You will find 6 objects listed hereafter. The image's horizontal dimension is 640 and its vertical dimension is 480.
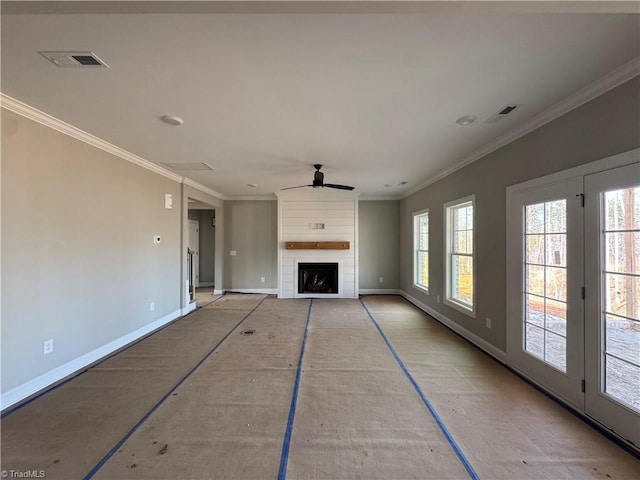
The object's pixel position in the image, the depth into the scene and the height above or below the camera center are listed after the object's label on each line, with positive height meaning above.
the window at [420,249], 5.70 -0.09
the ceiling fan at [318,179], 3.89 +0.98
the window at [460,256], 3.87 -0.17
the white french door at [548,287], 2.16 -0.40
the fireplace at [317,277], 6.66 -0.86
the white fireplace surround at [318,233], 6.57 +0.28
